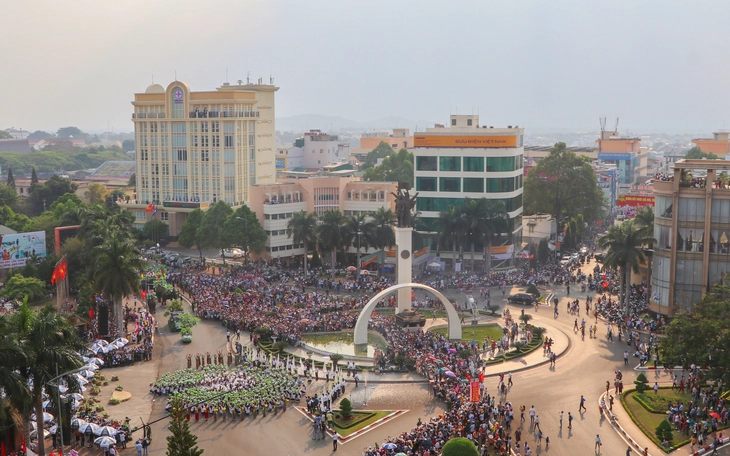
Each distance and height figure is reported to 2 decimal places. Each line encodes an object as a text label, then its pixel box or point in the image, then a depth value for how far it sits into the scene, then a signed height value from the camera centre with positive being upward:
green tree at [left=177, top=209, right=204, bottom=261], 88.19 -10.22
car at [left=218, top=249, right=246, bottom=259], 90.75 -13.15
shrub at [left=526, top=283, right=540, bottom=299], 70.00 -13.05
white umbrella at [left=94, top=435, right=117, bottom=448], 37.84 -13.86
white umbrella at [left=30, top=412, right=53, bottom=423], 40.50 -13.73
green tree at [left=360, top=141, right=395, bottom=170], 167.26 -4.30
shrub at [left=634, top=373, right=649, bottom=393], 46.50 -13.71
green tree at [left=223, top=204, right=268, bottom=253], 82.00 -9.64
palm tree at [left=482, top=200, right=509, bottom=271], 80.00 -8.64
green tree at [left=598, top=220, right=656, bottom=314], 61.97 -8.43
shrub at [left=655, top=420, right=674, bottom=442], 39.50 -13.84
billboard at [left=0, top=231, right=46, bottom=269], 71.81 -10.11
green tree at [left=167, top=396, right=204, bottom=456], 33.00 -11.98
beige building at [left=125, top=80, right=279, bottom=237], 104.25 -2.17
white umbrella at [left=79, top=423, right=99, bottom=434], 39.31 -13.73
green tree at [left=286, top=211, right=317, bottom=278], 79.06 -9.03
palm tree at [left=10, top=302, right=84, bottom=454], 35.88 -9.37
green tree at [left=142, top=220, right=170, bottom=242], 98.44 -11.47
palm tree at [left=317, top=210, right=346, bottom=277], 77.00 -9.13
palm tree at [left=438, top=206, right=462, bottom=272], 79.69 -8.68
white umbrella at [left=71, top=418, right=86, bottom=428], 39.59 -13.62
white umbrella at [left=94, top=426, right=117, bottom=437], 38.69 -13.70
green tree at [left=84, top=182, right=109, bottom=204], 121.32 -9.06
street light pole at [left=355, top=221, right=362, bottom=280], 77.38 -9.95
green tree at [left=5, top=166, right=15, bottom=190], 130.38 -8.07
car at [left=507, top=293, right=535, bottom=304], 69.00 -13.45
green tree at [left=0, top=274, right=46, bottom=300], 64.56 -12.13
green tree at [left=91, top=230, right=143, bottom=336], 57.06 -9.58
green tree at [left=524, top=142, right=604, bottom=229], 98.56 -6.11
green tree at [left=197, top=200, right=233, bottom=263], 83.56 -9.48
